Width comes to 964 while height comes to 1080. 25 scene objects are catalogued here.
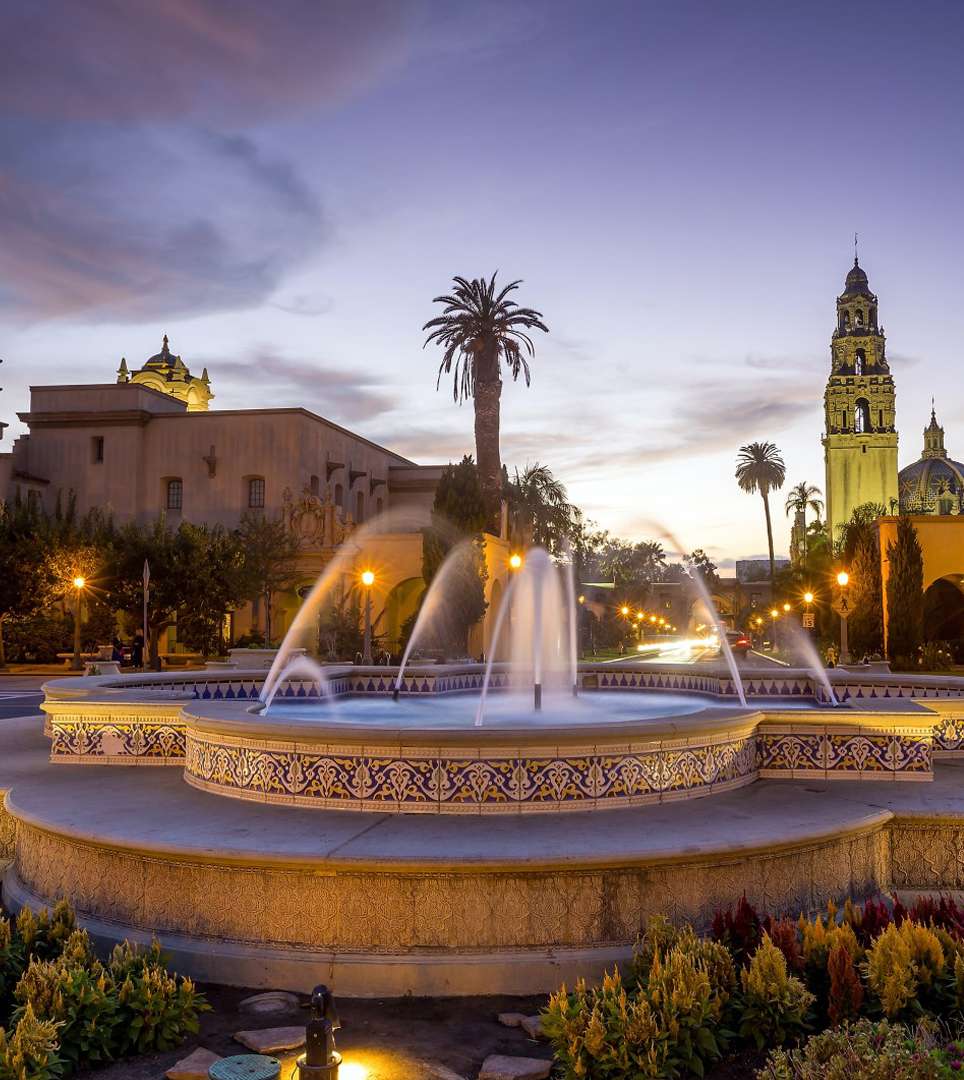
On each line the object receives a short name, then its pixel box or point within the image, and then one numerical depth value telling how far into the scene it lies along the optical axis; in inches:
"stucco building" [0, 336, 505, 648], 1692.9
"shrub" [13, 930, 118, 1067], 170.6
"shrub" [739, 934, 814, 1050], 171.2
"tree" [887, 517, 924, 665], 1325.0
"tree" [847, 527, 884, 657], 1386.6
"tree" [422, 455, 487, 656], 1402.6
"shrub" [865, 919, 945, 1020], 169.3
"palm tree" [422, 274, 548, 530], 1525.6
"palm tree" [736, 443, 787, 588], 3321.9
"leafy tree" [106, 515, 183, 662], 1380.4
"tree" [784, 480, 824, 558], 4372.5
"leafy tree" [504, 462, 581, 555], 1983.3
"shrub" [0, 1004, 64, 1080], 151.4
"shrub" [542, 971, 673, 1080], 157.2
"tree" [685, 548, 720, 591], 5123.0
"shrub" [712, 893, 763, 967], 193.2
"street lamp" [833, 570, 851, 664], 926.4
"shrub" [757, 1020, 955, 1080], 134.1
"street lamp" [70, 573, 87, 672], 1371.8
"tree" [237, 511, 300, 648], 1518.2
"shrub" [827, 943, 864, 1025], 170.6
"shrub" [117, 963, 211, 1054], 177.8
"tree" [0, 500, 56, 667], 1350.9
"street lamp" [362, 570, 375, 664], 885.2
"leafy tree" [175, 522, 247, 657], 1391.5
